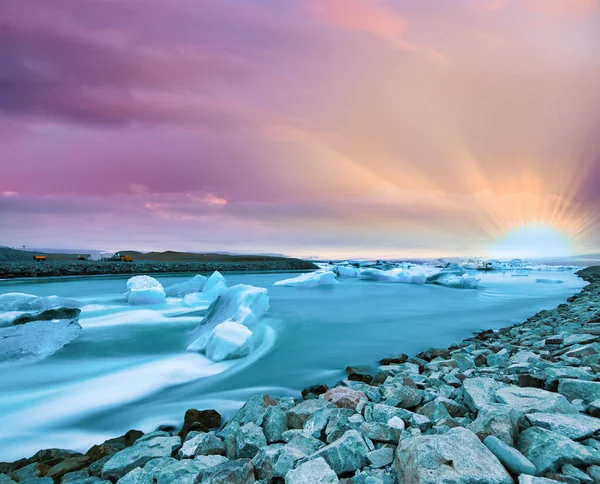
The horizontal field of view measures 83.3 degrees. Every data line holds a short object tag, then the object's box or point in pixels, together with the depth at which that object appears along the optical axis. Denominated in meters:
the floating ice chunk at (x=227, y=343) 6.22
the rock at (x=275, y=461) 2.27
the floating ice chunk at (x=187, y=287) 15.23
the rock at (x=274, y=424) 2.94
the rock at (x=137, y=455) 2.73
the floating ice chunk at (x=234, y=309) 7.76
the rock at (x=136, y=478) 2.49
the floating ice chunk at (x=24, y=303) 9.38
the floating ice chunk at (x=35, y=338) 6.52
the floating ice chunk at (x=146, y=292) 12.86
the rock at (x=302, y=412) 3.16
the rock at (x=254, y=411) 3.31
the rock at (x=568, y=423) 2.17
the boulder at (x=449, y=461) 1.77
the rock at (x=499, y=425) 2.18
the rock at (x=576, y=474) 1.80
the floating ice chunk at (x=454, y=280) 22.62
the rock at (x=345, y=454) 2.26
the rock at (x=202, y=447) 2.79
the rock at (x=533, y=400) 2.51
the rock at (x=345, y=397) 3.35
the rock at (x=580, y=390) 2.77
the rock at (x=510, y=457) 1.92
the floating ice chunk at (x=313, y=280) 23.78
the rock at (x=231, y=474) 2.21
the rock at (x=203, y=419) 3.86
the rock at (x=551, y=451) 1.92
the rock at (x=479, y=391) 2.91
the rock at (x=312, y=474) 2.07
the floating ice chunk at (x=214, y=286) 13.86
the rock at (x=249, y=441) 2.70
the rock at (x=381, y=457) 2.27
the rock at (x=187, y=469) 2.38
